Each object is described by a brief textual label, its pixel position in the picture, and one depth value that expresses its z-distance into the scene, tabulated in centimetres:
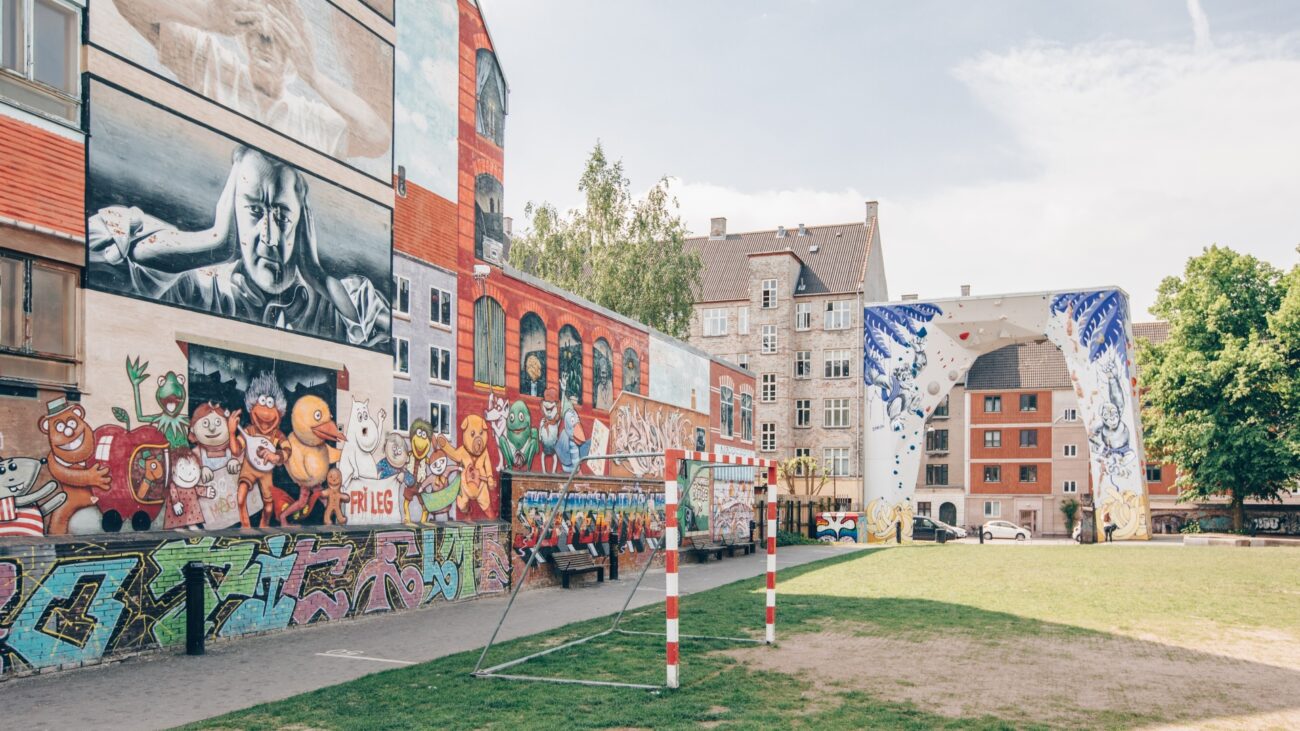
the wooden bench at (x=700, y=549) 2870
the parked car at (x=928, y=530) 4641
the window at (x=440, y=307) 1781
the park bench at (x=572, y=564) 2041
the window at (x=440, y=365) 1766
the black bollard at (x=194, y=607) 1181
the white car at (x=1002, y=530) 5712
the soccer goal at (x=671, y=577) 1031
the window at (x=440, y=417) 1756
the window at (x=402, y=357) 1672
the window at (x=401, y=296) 1681
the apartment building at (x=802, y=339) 5894
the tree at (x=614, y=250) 4241
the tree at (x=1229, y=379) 4388
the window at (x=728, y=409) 3431
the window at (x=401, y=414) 1662
